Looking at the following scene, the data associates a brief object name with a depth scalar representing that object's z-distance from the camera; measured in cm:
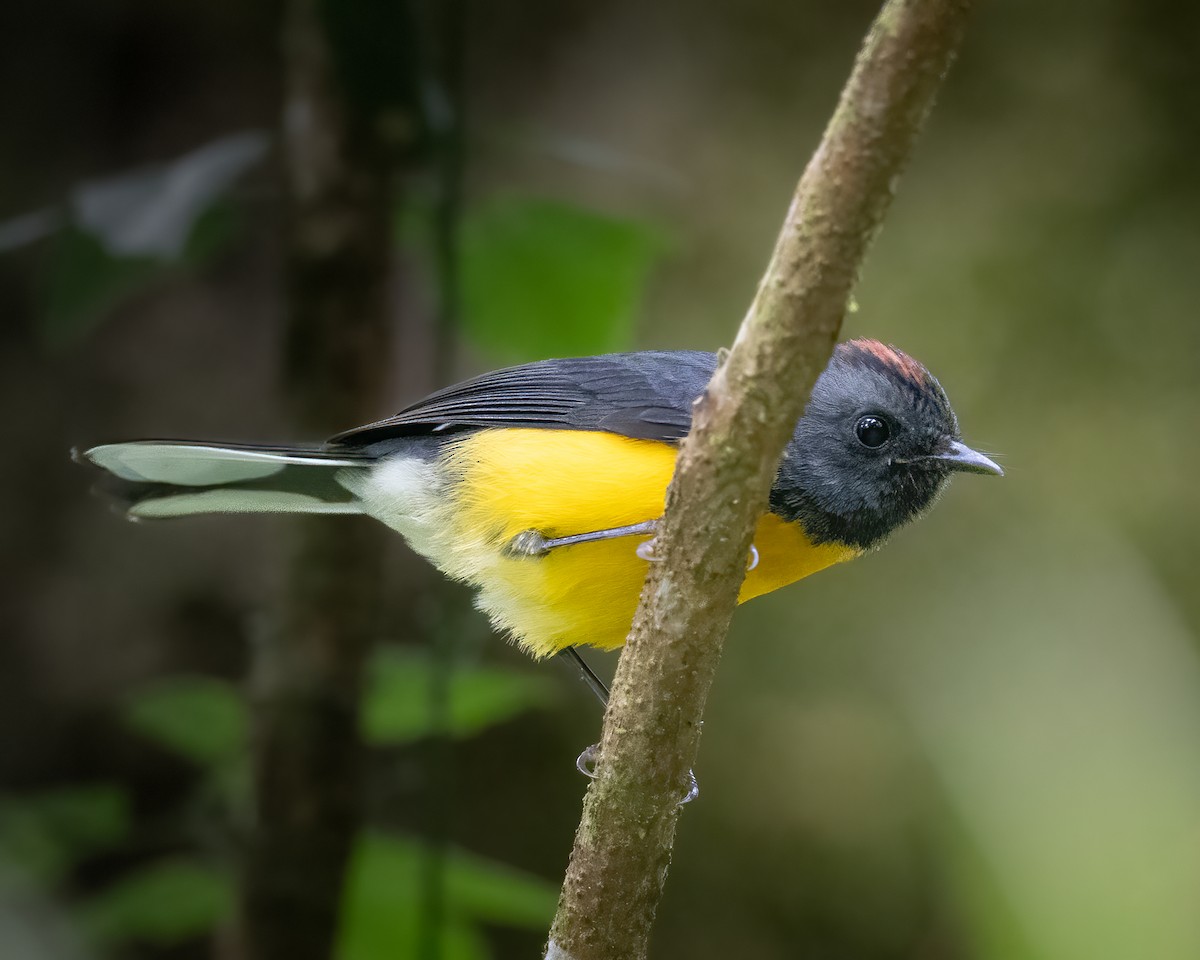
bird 437
